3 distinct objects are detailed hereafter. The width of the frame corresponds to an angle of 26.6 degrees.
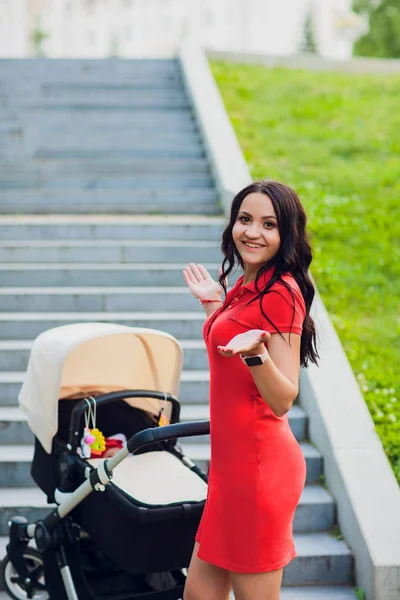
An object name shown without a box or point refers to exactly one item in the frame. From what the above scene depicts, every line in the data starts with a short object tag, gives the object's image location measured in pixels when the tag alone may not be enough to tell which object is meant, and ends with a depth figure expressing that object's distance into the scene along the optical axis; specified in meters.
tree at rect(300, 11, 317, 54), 45.38
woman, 2.62
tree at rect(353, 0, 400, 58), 26.44
